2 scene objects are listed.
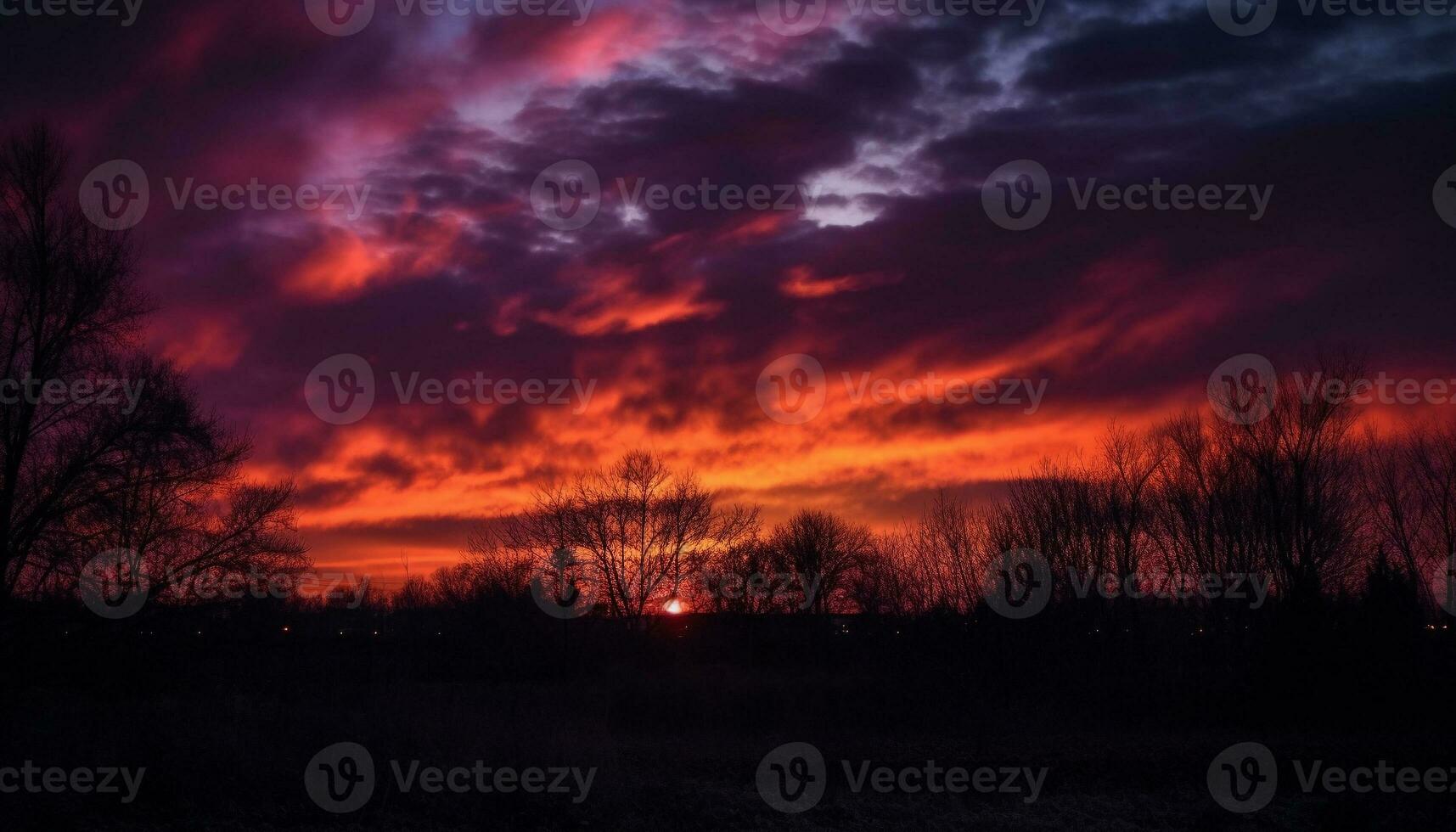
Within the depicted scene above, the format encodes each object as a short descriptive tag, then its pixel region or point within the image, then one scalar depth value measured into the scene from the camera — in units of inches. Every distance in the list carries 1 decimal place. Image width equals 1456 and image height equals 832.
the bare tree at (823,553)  3164.4
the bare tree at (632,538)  2482.8
